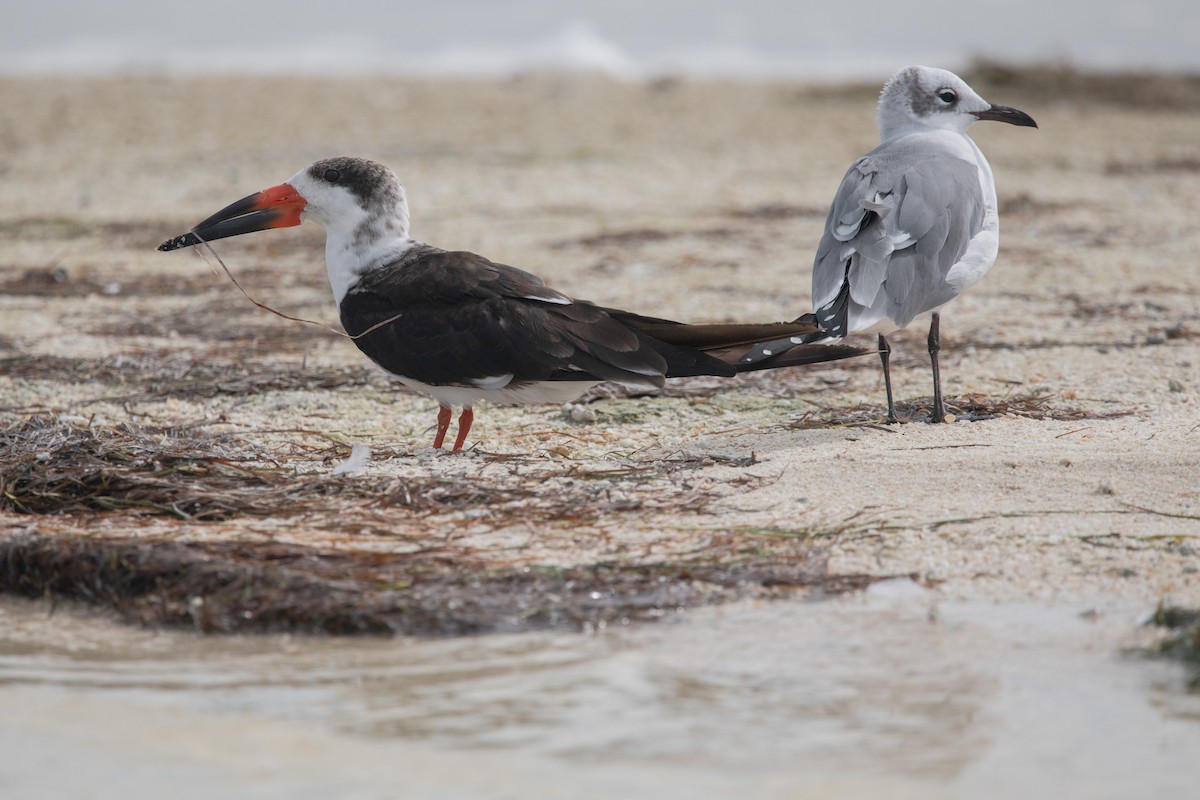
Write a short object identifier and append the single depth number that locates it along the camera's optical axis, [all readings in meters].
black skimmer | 9.34
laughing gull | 9.87
